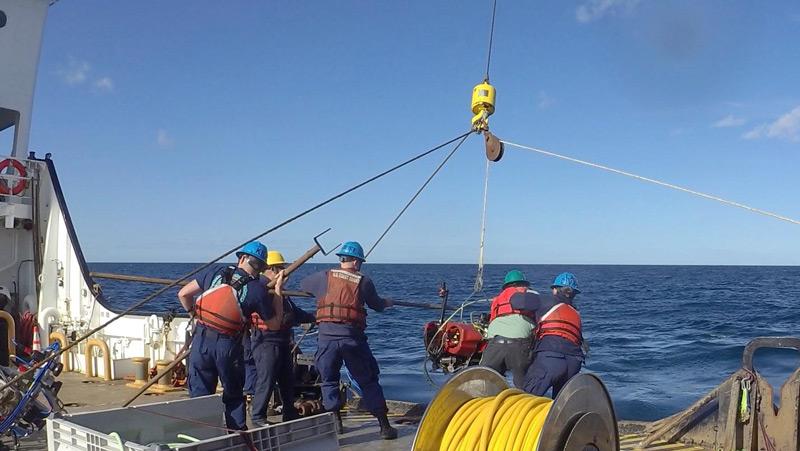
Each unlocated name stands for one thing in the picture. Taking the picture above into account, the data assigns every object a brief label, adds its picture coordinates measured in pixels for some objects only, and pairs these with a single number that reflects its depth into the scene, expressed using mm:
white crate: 3729
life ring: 9539
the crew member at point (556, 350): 5539
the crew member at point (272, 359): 5891
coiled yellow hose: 3539
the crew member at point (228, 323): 5223
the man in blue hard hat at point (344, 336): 5895
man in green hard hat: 6000
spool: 3416
